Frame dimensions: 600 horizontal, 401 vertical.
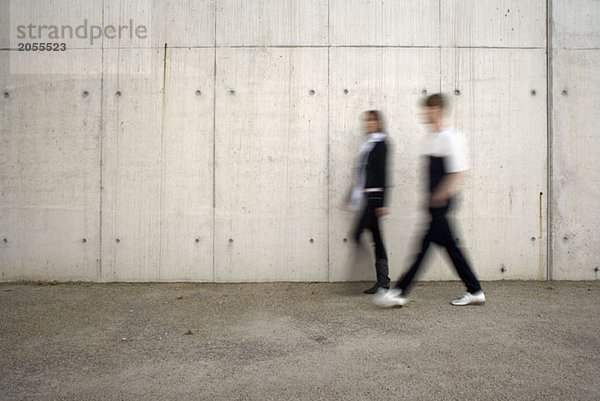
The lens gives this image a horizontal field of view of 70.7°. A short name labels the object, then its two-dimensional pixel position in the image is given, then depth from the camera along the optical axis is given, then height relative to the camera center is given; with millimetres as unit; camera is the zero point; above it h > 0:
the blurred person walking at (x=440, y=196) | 3758 +49
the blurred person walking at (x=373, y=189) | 4203 +128
